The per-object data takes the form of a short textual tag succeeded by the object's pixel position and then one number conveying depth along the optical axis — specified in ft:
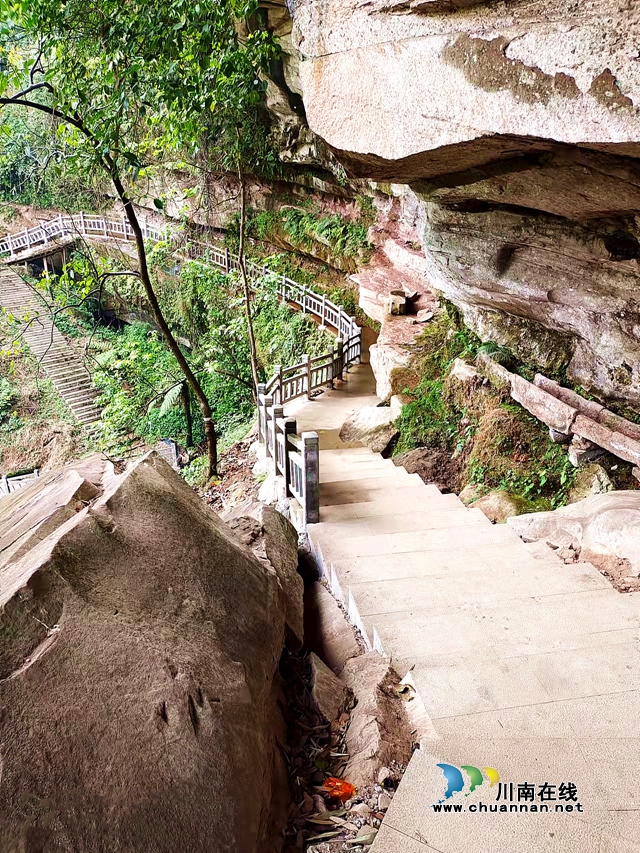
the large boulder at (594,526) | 15.97
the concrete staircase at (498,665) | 7.80
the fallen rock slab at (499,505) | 23.38
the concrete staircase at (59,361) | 60.85
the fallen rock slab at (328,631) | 12.92
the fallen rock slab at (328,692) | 10.69
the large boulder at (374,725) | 9.13
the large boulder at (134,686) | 6.21
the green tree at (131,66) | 20.57
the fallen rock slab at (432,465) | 29.01
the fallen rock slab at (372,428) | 32.14
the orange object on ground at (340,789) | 8.83
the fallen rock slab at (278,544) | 13.37
